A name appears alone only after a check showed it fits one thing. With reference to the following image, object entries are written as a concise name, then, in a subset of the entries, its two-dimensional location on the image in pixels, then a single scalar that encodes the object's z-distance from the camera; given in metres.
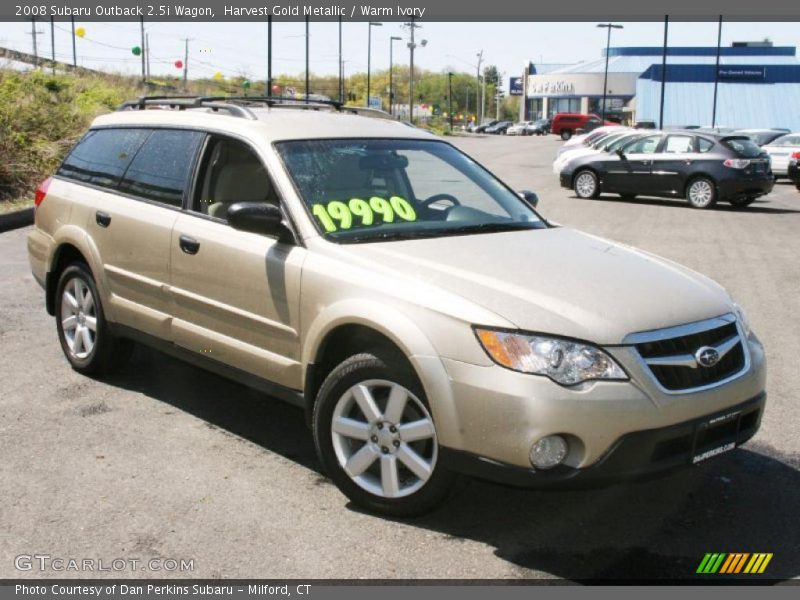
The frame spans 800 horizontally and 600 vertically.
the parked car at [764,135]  28.52
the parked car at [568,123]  71.62
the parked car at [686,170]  19.53
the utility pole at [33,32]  68.69
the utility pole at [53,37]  51.14
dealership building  71.19
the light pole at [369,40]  74.65
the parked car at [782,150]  26.47
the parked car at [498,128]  98.81
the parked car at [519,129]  91.41
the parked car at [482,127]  100.50
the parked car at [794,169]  23.56
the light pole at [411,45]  77.78
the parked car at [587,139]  31.85
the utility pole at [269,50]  33.94
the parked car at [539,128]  90.00
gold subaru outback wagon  3.68
